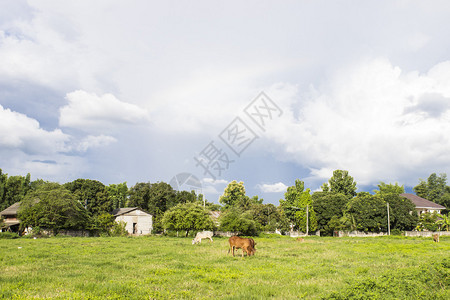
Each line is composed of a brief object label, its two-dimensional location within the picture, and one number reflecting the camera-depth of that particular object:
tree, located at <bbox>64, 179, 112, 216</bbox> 63.00
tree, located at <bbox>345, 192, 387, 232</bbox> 58.44
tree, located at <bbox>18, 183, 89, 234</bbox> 46.50
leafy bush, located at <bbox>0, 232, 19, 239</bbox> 40.52
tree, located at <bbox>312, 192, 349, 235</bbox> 66.00
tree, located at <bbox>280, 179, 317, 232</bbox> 64.25
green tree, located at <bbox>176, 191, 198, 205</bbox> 73.00
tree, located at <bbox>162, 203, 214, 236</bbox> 45.44
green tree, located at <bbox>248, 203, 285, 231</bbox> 69.50
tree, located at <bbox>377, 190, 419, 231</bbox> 59.47
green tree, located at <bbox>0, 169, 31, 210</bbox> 69.31
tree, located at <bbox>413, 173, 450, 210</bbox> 106.38
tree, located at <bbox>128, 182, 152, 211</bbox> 73.88
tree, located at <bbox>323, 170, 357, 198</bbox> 83.06
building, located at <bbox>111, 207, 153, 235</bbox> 63.06
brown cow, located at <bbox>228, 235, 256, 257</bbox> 19.19
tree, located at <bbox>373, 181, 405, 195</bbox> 86.62
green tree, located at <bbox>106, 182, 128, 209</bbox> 86.50
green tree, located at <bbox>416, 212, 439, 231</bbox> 60.22
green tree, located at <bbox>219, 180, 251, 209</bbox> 84.69
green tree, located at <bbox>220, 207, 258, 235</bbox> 51.88
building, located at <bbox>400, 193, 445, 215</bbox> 81.19
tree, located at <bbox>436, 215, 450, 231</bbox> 59.06
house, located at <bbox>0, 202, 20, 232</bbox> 55.38
